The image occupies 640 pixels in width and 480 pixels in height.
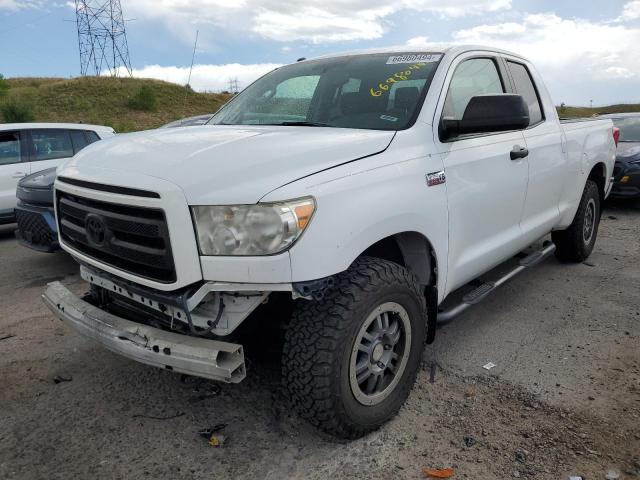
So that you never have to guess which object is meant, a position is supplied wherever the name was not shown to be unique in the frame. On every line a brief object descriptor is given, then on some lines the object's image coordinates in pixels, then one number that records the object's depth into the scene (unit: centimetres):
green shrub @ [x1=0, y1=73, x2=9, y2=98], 4432
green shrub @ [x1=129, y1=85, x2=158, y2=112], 4812
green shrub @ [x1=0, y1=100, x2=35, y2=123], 3581
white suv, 765
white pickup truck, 216
